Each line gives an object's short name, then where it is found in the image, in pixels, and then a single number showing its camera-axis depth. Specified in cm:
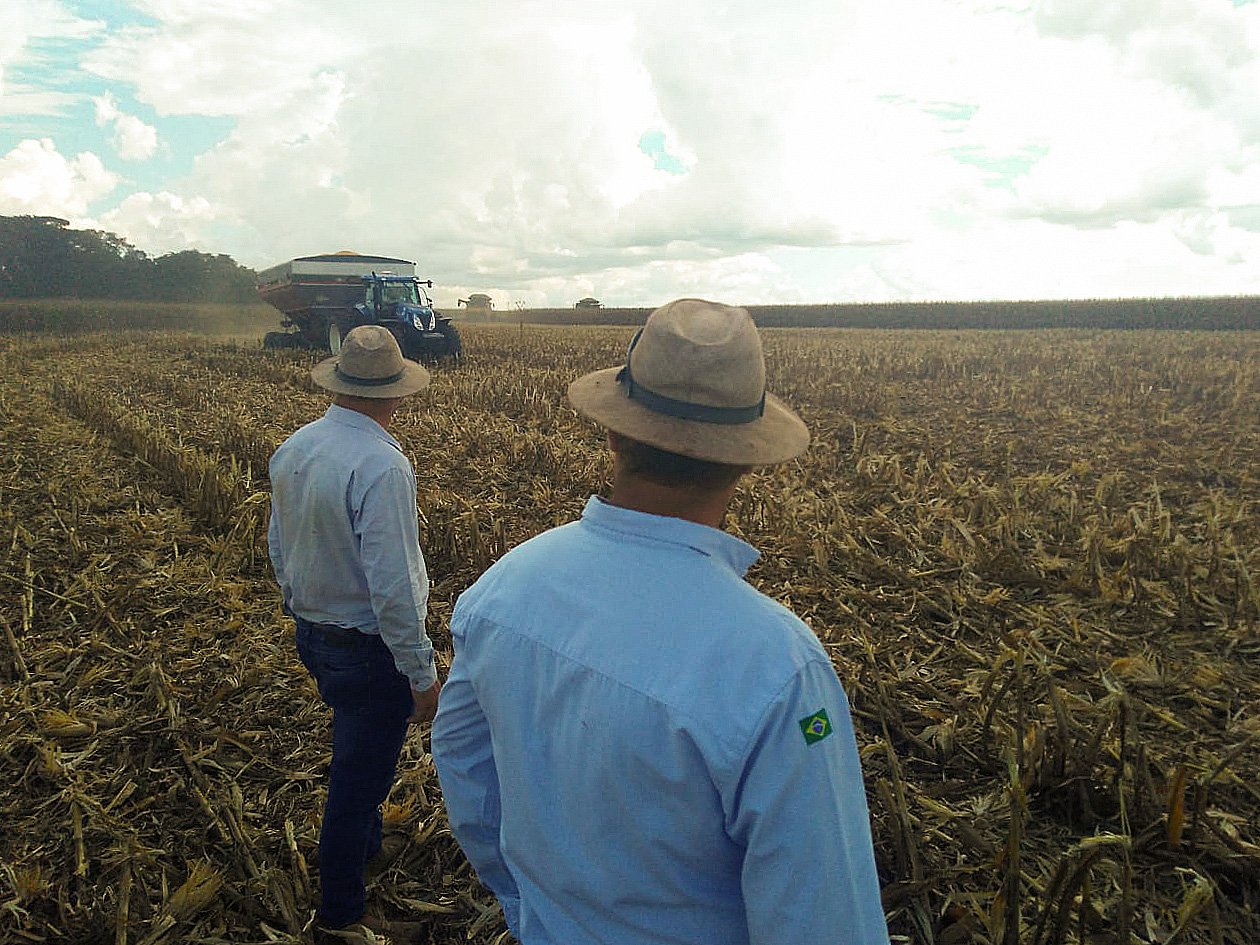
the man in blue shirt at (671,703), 111
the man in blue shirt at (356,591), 265
